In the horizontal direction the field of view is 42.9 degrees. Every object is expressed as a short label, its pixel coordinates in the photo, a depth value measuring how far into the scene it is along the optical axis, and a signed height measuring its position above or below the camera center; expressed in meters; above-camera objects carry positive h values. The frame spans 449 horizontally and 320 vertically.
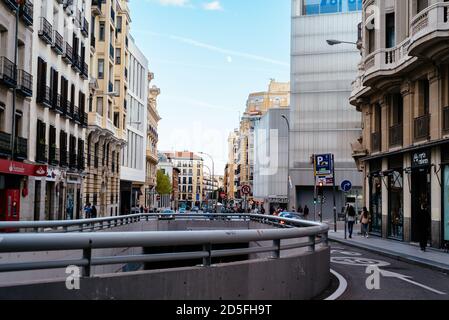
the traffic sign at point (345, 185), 28.16 +0.16
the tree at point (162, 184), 116.81 +0.59
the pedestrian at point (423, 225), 19.90 -1.28
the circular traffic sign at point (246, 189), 33.94 -0.08
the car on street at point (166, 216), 29.68 -1.56
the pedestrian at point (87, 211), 40.41 -1.76
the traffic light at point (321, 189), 33.25 -0.03
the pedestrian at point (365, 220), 28.69 -1.56
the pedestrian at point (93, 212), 40.41 -1.84
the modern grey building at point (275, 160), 77.81 +3.92
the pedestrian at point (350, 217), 28.07 -1.41
